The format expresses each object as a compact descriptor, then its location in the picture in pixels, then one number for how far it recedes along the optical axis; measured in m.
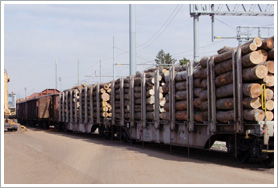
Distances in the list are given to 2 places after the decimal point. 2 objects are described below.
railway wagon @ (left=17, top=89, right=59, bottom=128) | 34.69
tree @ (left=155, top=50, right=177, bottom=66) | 94.19
